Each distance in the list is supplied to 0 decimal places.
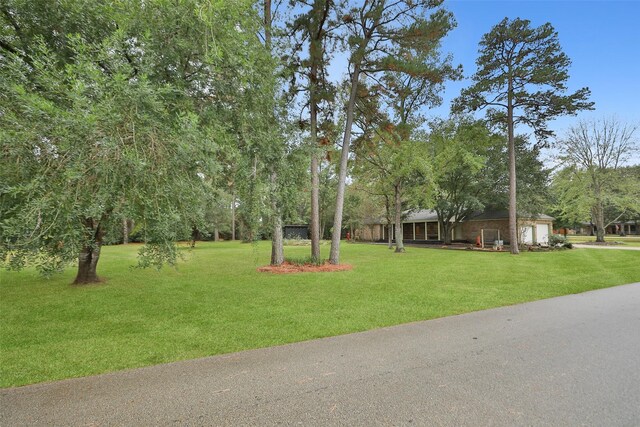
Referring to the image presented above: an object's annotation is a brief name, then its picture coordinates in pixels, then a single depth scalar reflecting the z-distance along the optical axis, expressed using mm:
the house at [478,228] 26445
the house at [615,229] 53906
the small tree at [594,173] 29656
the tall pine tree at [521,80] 17625
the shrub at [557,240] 22172
